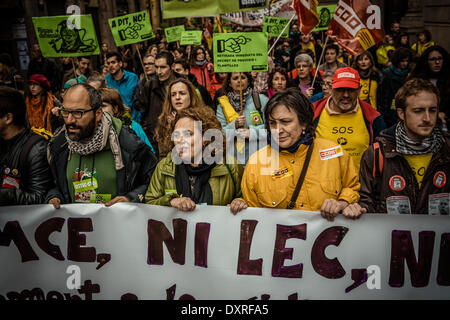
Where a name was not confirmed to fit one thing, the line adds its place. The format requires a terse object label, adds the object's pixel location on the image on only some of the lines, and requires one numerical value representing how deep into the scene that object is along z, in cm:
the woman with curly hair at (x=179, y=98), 404
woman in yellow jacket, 254
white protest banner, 242
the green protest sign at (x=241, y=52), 443
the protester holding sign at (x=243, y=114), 398
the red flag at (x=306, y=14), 542
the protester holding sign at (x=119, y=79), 632
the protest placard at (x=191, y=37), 808
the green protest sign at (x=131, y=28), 664
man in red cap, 360
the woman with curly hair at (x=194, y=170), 269
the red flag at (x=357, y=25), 501
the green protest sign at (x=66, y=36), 518
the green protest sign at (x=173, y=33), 898
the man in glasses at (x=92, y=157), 280
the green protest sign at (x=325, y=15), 773
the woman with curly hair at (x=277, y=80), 522
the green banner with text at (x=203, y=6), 567
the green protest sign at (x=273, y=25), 742
